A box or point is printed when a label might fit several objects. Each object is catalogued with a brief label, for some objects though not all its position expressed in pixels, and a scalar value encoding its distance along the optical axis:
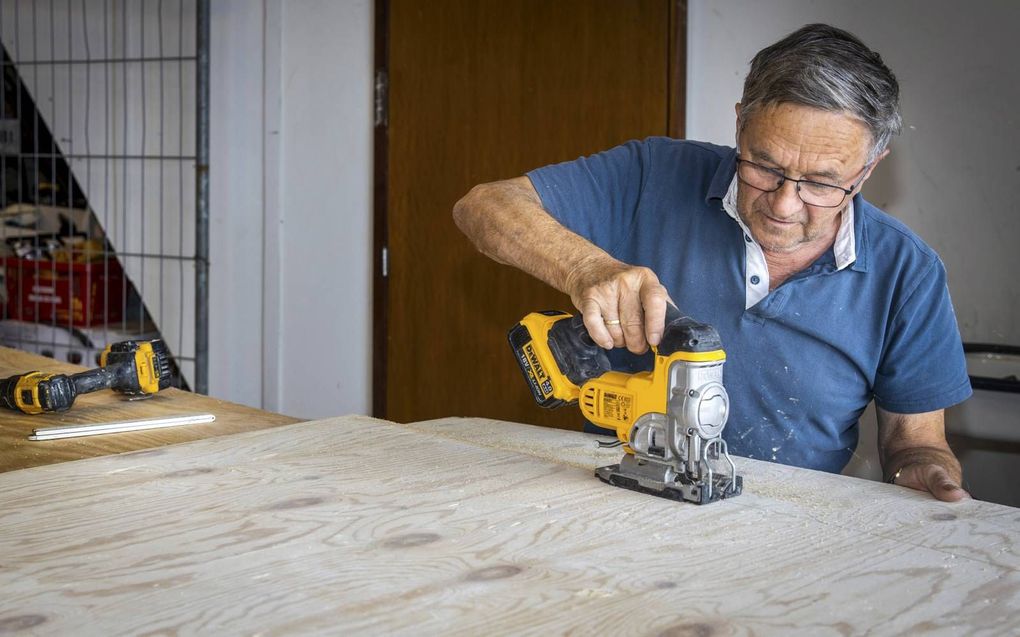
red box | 4.58
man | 1.79
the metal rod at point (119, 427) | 1.87
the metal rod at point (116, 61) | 4.24
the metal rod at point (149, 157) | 4.20
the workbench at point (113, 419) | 1.78
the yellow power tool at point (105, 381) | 2.03
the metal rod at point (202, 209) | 3.94
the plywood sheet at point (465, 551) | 1.06
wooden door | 3.43
